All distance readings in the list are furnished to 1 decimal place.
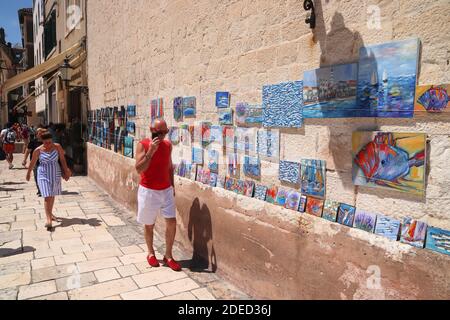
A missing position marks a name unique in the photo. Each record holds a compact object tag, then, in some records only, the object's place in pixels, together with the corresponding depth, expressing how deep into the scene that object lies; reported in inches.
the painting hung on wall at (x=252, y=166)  127.6
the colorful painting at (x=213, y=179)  152.6
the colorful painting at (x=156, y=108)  204.4
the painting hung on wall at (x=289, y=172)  111.2
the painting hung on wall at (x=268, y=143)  119.3
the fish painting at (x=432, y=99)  73.3
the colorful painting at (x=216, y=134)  149.0
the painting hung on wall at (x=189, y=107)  169.0
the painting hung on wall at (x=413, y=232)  78.0
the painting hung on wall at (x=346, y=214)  93.8
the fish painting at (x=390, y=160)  78.9
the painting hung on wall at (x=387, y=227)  83.2
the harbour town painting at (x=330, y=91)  92.9
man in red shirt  153.9
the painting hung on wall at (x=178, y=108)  181.3
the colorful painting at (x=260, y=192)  124.4
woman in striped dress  210.4
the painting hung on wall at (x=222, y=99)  143.3
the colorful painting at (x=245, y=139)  130.5
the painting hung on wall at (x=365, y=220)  88.5
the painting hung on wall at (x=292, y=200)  110.9
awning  455.8
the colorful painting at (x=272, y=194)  119.6
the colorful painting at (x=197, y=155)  164.2
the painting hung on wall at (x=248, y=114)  126.6
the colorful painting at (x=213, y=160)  151.7
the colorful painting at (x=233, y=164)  139.5
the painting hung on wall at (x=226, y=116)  141.9
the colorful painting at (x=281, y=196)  115.6
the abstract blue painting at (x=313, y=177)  102.3
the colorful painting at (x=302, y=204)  108.3
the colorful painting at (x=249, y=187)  130.1
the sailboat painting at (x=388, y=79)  79.6
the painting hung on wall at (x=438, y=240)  73.6
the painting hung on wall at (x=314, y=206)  102.8
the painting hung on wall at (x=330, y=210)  98.2
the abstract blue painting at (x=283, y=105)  109.9
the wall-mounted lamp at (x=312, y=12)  101.7
